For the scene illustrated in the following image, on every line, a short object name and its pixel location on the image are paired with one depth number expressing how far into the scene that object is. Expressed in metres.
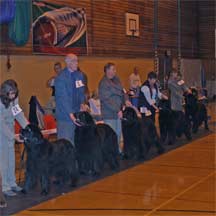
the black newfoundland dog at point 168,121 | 9.04
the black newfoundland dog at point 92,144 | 6.20
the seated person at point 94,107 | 9.52
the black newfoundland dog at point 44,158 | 5.43
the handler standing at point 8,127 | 5.39
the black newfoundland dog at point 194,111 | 10.35
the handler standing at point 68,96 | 6.08
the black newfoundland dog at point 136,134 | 7.41
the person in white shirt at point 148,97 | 8.22
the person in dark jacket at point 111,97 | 7.21
